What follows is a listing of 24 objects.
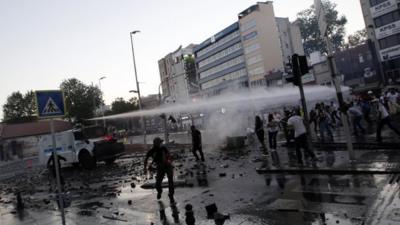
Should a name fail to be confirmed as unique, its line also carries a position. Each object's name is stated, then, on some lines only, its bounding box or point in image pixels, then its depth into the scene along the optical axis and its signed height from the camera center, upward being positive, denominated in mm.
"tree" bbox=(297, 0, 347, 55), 85938 +19243
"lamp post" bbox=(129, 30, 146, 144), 36094 +8389
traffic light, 11844 +1500
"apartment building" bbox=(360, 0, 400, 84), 44625 +8342
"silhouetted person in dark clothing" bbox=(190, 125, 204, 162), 15621 -479
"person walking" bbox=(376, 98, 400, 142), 12695 -656
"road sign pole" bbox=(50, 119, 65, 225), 6922 -440
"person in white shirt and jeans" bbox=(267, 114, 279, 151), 15344 -521
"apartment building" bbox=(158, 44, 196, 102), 107938 +18963
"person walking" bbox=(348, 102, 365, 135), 16509 -549
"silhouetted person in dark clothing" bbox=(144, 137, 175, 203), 9469 -714
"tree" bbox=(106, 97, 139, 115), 87469 +8163
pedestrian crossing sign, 7164 +946
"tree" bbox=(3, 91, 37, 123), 86188 +11674
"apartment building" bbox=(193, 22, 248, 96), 79375 +14941
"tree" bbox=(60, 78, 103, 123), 76938 +10194
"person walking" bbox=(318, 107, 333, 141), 16612 -611
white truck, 18328 -52
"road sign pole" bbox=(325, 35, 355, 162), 10219 +290
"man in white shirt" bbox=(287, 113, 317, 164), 11211 -677
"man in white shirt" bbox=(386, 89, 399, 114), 21328 -72
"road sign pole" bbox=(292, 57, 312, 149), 11853 +238
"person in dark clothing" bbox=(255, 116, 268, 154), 15989 -474
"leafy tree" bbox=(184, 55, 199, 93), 104350 +17879
